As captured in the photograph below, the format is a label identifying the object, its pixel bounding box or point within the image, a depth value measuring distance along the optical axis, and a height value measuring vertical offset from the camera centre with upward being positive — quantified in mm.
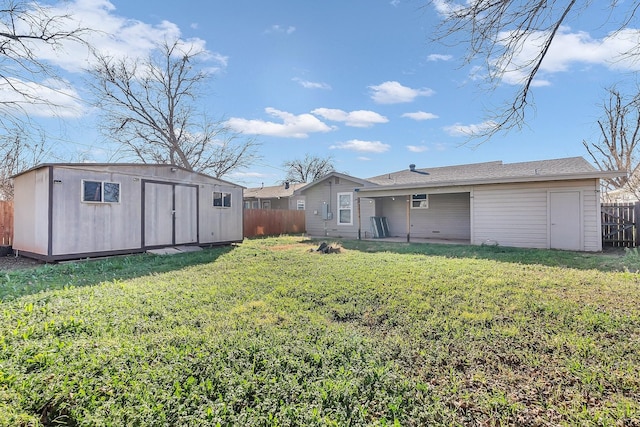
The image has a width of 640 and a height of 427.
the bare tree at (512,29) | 3371 +2096
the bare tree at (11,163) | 15078 +2874
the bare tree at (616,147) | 17344 +4254
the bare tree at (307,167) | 38812 +6384
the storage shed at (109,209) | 8289 +330
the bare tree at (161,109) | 19516 +7152
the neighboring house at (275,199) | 26422 +1773
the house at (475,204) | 9664 +571
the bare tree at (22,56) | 5781 +3034
